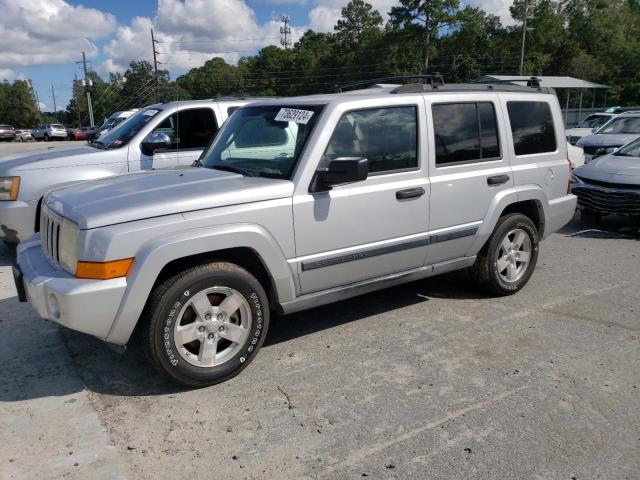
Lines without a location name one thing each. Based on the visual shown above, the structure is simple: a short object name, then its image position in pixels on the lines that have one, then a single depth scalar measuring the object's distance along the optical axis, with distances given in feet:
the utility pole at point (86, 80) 214.28
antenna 300.75
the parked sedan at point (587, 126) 57.21
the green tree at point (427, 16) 215.51
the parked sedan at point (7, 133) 170.97
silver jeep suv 10.64
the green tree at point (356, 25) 255.91
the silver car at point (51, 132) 176.04
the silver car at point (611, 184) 25.02
